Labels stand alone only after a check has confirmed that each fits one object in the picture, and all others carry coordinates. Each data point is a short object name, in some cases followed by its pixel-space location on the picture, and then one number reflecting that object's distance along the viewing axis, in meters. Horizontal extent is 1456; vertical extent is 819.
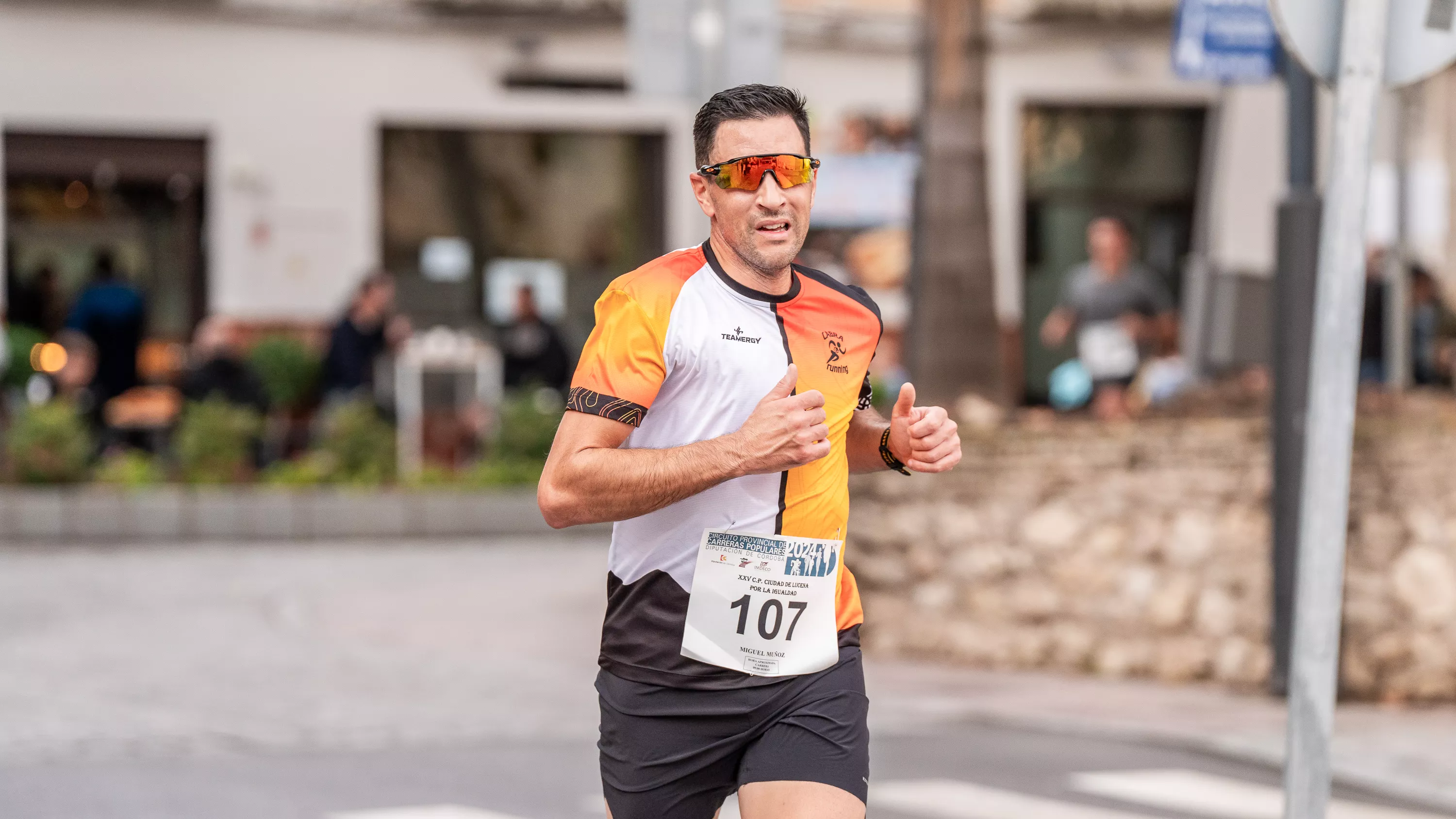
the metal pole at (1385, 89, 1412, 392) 15.77
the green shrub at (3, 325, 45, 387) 20.42
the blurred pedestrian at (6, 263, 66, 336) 22.59
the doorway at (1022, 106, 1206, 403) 26.36
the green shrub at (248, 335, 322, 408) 20.41
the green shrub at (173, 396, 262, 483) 17.27
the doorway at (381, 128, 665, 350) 24.64
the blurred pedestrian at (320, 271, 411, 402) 19.09
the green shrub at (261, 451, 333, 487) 17.22
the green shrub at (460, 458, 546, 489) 17.45
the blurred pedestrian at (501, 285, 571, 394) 20.23
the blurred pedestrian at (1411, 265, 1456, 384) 19.86
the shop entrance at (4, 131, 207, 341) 22.62
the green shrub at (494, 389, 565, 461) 17.86
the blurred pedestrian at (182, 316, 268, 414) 18.97
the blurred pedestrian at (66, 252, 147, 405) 20.30
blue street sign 9.14
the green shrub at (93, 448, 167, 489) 17.08
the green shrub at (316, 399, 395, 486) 17.48
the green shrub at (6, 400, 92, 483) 16.72
